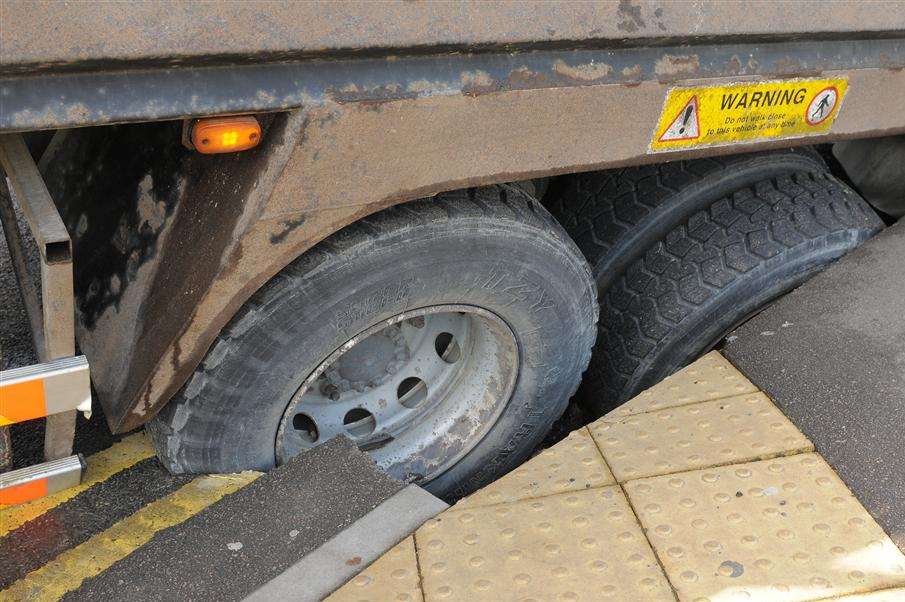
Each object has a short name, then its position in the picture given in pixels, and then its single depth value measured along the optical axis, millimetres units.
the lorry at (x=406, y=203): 1371
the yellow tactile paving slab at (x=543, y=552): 1644
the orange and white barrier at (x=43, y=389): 1567
